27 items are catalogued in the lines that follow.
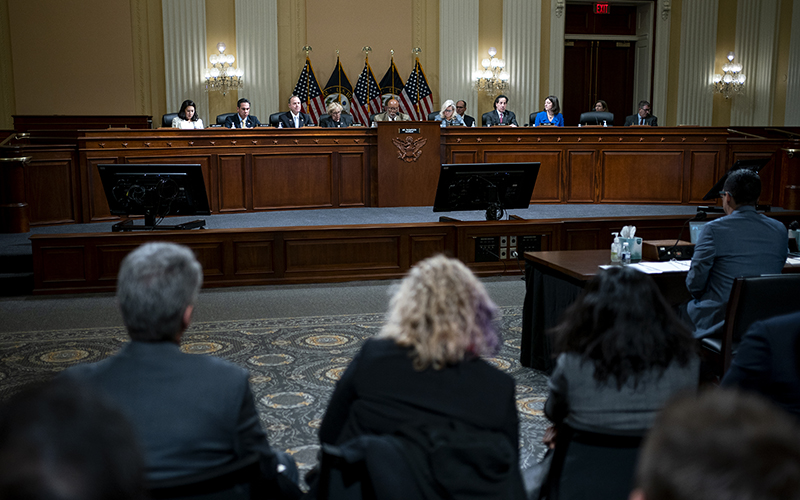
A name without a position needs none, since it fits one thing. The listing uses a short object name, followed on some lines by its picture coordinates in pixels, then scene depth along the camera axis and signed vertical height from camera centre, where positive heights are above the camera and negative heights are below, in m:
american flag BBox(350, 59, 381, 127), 13.05 +0.97
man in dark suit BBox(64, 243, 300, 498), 1.74 -0.56
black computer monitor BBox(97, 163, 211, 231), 6.87 -0.34
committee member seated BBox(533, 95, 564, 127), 11.05 +0.61
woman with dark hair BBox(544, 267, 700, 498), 2.13 -0.63
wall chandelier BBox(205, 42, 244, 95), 12.37 +1.30
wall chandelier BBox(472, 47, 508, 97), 13.48 +1.39
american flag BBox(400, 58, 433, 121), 13.16 +0.99
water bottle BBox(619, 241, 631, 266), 4.50 -0.61
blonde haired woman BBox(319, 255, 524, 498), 1.82 -0.62
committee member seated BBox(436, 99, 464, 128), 10.97 +0.56
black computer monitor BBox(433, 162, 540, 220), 6.84 -0.31
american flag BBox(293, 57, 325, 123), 12.78 +1.03
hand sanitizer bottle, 4.53 -0.59
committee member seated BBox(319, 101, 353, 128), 10.87 +0.51
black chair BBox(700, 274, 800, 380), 3.29 -0.66
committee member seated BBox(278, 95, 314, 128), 10.53 +0.52
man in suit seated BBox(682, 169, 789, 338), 3.86 -0.49
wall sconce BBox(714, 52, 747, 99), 14.05 +1.39
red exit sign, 14.32 +2.80
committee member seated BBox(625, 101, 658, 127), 11.38 +0.58
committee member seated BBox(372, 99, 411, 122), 10.59 +0.57
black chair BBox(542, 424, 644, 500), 2.07 -0.89
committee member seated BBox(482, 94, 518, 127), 11.26 +0.57
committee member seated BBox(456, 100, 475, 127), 12.16 +0.74
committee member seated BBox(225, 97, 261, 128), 10.26 +0.48
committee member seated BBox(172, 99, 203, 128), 9.95 +0.48
